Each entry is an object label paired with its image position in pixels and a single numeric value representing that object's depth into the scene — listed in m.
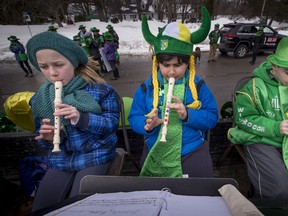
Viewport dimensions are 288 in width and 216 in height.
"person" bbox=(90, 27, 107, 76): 7.53
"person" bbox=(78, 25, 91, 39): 8.86
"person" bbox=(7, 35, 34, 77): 7.75
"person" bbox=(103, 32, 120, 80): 6.92
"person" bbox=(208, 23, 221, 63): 9.23
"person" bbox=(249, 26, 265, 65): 8.36
